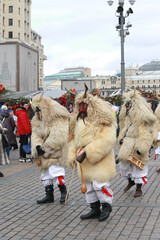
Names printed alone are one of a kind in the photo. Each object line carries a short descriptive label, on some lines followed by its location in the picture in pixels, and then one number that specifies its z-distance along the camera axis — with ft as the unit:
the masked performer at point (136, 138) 22.12
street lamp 54.34
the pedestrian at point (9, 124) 38.99
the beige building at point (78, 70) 612.04
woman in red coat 37.52
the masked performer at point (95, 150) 17.17
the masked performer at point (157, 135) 31.14
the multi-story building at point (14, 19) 243.60
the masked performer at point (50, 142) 20.80
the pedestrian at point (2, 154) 31.30
